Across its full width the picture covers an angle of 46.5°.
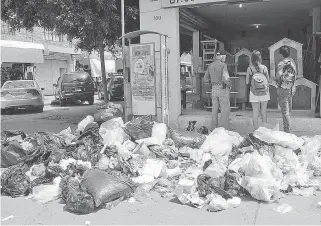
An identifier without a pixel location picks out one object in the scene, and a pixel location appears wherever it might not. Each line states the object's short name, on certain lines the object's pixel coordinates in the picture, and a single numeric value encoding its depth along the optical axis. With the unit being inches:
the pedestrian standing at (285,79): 278.2
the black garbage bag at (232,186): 186.7
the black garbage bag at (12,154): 244.7
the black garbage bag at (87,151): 238.7
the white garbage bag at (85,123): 307.4
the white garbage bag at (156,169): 212.5
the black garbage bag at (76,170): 207.3
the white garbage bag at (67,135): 277.1
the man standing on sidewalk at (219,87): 308.7
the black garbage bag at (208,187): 178.9
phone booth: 348.8
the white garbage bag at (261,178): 178.1
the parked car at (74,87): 711.7
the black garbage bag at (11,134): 275.5
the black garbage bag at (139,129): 274.7
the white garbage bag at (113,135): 263.1
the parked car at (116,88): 791.1
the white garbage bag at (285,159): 213.0
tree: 381.4
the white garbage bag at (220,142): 253.4
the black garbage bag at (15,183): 199.0
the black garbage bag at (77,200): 168.6
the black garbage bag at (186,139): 277.4
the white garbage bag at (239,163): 199.6
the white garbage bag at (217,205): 168.6
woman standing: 287.0
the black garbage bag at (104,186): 176.0
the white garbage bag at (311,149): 226.4
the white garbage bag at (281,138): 229.0
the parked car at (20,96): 595.5
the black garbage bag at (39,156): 232.2
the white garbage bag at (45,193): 191.5
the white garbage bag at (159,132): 271.7
